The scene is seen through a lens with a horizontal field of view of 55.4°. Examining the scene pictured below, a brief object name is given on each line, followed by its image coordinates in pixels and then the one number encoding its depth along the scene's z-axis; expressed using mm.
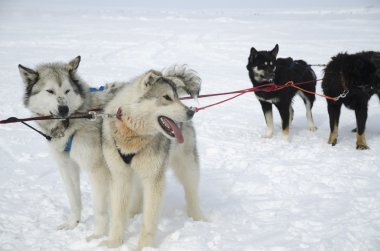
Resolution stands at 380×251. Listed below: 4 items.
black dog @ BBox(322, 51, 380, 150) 5559
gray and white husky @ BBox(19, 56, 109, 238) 2949
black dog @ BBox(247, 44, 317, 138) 6082
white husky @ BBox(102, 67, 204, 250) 2748
